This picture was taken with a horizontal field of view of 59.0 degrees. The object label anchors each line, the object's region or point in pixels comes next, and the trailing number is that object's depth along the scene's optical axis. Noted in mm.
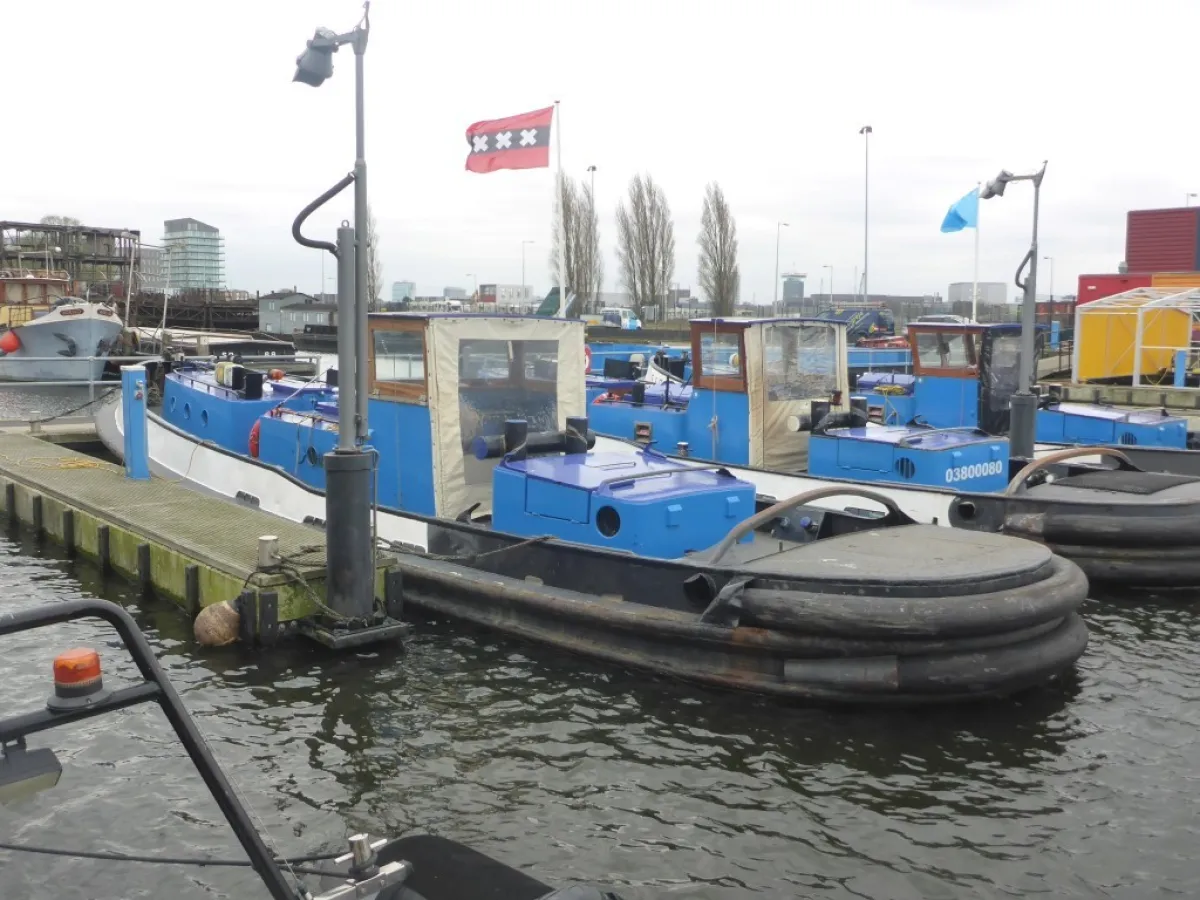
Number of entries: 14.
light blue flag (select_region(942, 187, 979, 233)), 18859
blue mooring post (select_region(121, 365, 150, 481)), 13039
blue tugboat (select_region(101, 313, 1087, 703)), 7289
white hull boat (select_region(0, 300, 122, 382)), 40188
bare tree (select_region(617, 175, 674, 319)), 61938
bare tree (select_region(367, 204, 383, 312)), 59950
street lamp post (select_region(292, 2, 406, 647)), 8375
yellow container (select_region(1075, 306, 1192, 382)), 27500
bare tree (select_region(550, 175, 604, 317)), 56844
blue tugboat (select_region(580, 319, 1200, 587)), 10898
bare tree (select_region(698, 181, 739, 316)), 61406
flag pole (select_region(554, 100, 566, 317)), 13949
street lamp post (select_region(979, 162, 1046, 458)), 13078
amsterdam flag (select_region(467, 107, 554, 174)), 13711
